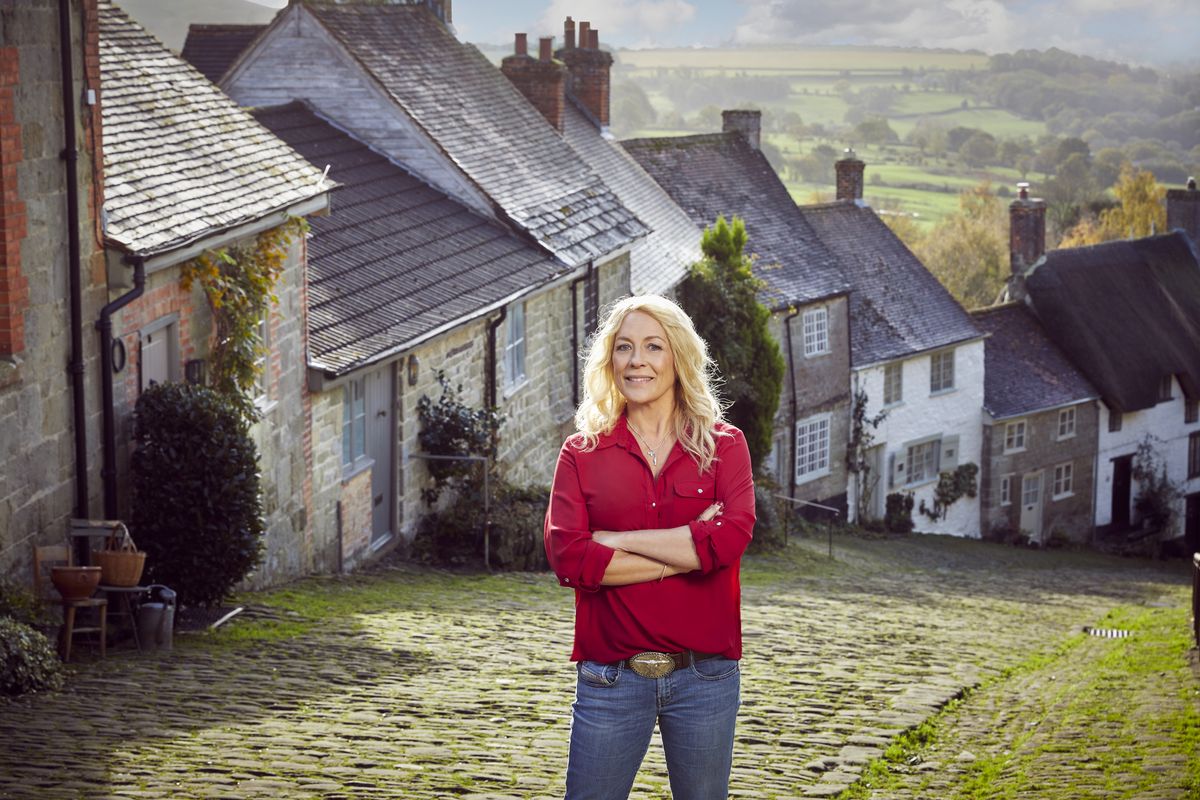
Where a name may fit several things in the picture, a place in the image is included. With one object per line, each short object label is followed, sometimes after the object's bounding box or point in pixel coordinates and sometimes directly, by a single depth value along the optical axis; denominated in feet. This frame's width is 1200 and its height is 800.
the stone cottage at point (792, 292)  108.58
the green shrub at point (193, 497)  38.37
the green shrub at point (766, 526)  82.79
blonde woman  18.56
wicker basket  34.96
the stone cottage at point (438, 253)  55.21
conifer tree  92.99
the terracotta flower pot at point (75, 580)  32.99
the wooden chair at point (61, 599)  32.81
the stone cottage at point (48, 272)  33.86
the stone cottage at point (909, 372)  117.29
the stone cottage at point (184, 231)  38.70
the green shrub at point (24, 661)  29.40
